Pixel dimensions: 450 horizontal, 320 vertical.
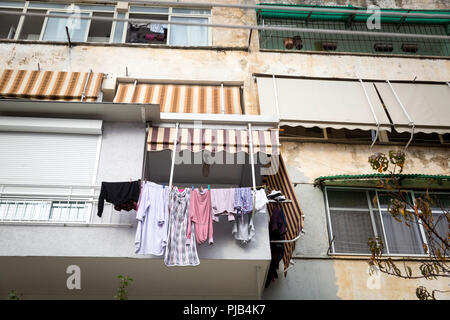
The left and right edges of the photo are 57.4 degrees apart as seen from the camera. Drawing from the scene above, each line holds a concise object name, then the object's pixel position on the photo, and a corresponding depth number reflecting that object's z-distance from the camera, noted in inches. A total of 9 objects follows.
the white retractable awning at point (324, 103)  476.7
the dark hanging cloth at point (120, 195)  311.4
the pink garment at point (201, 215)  313.9
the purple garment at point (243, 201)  321.4
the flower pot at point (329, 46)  561.9
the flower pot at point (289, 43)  561.6
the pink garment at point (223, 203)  321.4
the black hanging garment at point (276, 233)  347.6
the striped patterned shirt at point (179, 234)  308.3
